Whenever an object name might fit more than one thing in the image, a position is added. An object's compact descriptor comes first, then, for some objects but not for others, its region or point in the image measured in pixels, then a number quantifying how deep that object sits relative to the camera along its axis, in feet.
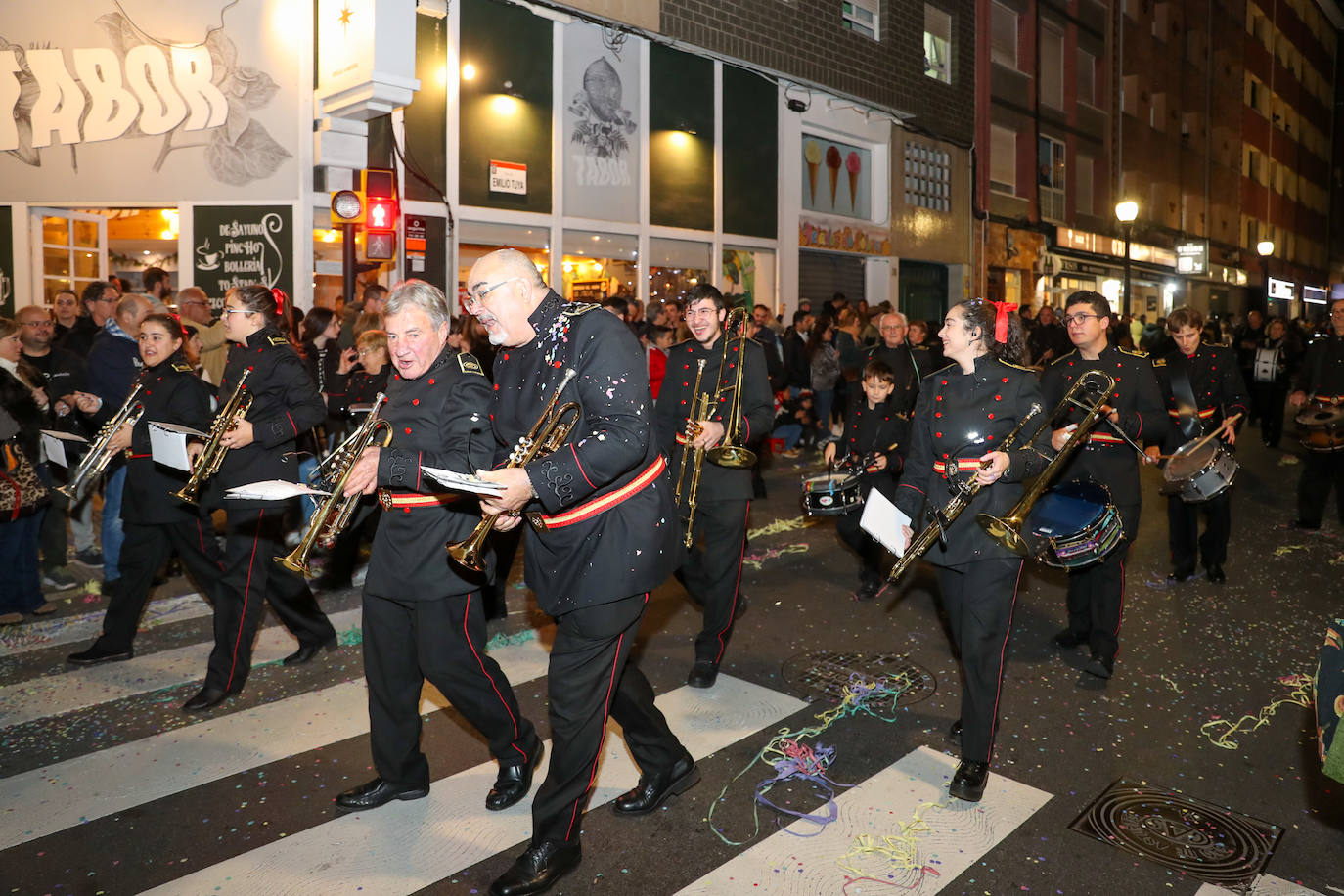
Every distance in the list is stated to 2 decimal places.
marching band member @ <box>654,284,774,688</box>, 17.75
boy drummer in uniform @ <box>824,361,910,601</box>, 23.91
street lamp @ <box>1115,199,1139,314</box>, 64.03
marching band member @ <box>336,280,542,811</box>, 12.20
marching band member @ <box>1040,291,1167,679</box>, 18.25
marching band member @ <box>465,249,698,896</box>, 10.65
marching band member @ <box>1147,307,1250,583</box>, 24.41
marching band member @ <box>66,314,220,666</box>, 17.75
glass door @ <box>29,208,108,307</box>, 44.98
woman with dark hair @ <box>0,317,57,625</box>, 21.26
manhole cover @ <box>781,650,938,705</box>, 17.62
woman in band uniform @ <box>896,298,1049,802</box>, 13.55
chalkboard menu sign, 44.73
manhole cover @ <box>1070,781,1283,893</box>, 11.92
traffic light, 40.81
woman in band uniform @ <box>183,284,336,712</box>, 16.37
